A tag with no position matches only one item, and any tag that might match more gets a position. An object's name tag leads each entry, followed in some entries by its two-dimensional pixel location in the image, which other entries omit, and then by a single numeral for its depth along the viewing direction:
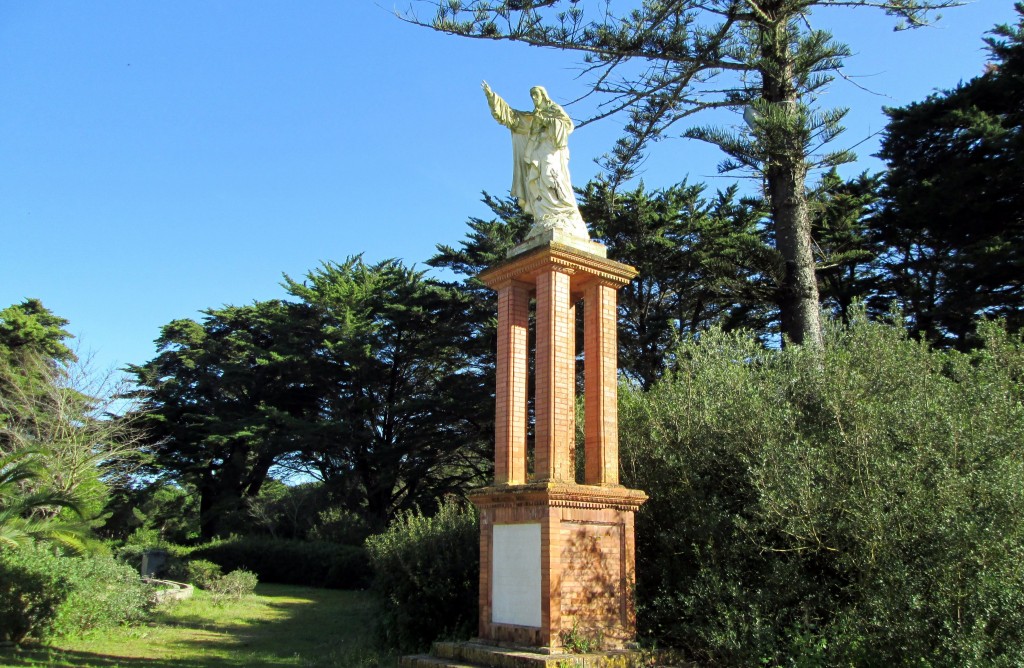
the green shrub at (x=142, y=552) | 28.39
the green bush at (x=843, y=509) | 6.85
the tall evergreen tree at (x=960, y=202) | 17.92
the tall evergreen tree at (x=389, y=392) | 28.77
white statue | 9.87
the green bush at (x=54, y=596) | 12.91
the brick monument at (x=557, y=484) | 8.38
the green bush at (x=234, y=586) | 21.97
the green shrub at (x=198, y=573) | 23.67
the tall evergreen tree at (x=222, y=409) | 33.38
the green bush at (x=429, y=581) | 11.77
